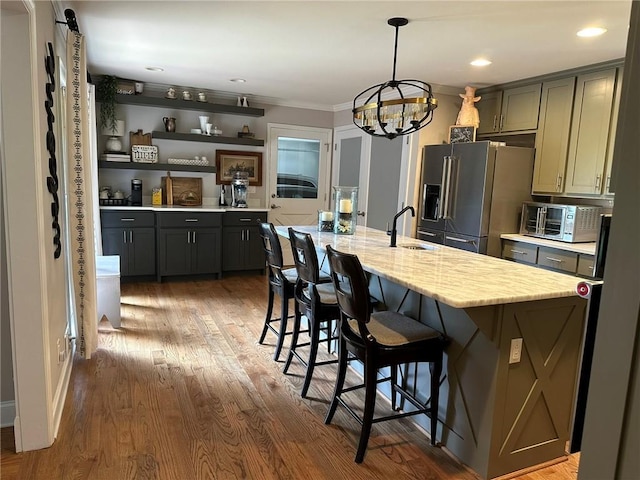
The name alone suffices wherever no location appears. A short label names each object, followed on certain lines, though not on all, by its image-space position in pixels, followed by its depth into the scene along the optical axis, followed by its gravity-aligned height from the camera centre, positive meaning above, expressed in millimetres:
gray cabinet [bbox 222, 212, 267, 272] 5586 -808
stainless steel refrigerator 4207 -35
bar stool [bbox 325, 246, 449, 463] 2035 -738
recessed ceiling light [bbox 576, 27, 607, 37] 2936 +1066
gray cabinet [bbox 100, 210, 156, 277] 4992 -752
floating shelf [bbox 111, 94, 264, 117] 5180 +847
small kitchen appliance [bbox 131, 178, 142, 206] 5367 -228
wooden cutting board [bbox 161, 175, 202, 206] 5651 -198
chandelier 2764 +476
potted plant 5016 +805
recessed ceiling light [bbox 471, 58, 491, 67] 3754 +1064
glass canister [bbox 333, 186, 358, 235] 3516 -221
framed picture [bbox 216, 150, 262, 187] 5918 +165
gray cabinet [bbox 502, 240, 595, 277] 3605 -576
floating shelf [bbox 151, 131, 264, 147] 5441 +473
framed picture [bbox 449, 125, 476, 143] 4660 +562
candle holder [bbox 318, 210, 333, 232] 3727 -338
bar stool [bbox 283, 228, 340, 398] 2588 -709
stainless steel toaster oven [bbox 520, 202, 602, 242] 3787 -262
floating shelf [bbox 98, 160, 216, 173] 5188 +87
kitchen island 1926 -775
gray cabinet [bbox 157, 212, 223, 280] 5250 -803
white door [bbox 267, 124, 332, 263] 6250 +91
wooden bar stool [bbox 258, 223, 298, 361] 3008 -693
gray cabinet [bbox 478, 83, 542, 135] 4336 +803
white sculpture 4664 +803
